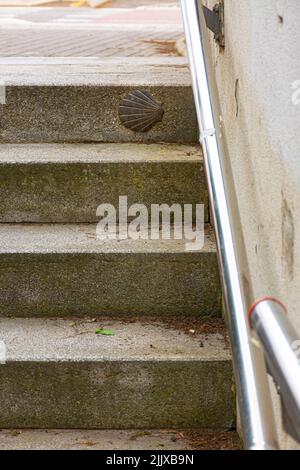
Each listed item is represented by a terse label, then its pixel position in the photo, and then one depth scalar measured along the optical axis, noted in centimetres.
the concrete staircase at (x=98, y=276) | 216
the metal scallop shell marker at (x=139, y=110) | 273
